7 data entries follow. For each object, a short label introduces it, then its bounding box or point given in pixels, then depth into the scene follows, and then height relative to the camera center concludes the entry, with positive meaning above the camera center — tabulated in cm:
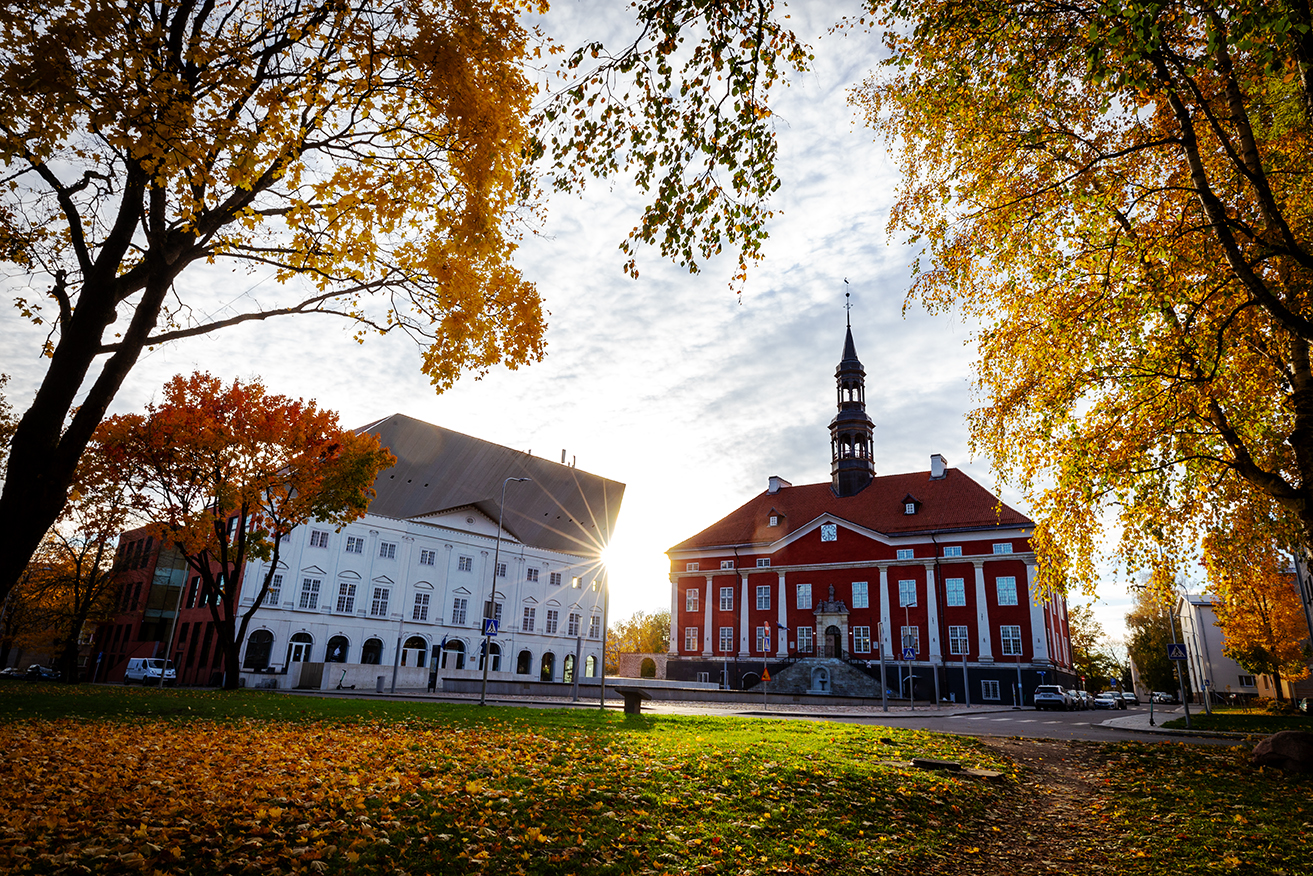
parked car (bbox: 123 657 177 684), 4662 -262
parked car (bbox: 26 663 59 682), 5126 -343
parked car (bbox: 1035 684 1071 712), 4284 -192
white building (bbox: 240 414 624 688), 4653 +455
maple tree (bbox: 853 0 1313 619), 939 +606
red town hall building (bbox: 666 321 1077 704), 5062 +509
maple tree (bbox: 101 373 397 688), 2461 +575
